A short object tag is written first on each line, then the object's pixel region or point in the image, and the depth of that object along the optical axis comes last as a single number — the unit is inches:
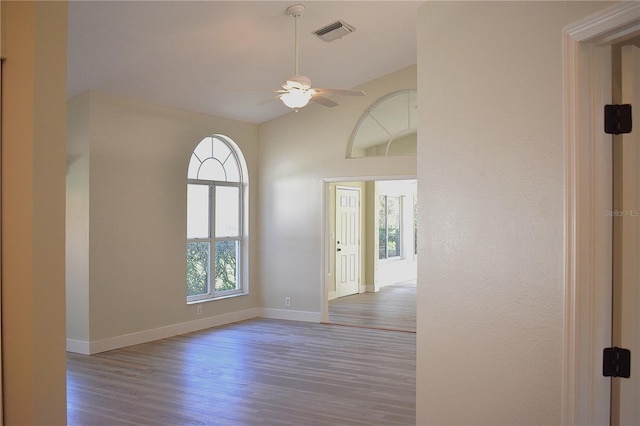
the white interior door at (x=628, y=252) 69.4
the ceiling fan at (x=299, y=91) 170.4
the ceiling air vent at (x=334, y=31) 204.7
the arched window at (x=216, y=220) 289.0
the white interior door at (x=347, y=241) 395.5
